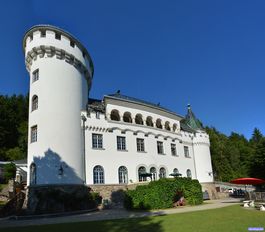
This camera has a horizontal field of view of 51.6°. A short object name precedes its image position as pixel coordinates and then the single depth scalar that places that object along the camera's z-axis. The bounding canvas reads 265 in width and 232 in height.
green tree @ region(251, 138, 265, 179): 35.25
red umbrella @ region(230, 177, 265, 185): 24.37
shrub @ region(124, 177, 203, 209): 22.19
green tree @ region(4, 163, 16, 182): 37.75
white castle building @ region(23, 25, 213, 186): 25.30
